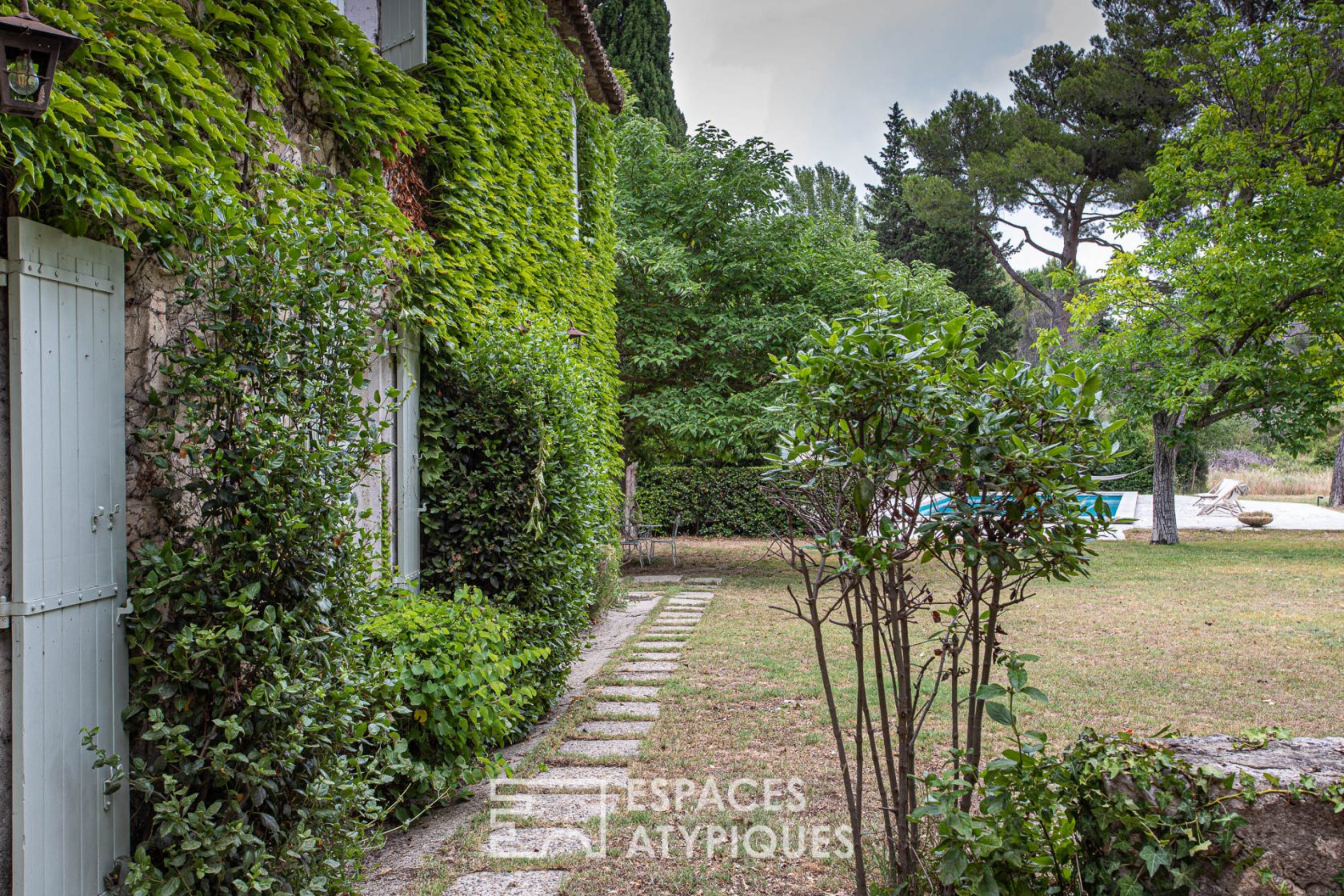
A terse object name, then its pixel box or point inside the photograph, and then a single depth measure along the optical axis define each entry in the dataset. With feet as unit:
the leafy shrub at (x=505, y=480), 15.98
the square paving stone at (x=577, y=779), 12.33
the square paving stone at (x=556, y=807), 11.25
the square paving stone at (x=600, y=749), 13.84
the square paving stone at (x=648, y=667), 20.42
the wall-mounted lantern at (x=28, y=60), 5.69
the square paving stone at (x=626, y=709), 16.42
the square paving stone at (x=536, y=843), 10.14
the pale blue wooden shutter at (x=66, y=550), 6.67
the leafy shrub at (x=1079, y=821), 6.77
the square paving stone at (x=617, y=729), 15.06
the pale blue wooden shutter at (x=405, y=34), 14.64
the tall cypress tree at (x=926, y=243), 77.00
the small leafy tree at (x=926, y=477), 7.40
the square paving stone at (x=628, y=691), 17.93
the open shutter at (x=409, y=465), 15.14
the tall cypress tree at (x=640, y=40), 55.62
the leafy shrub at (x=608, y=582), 27.78
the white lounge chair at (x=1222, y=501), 67.05
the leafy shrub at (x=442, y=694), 11.43
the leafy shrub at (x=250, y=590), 7.76
